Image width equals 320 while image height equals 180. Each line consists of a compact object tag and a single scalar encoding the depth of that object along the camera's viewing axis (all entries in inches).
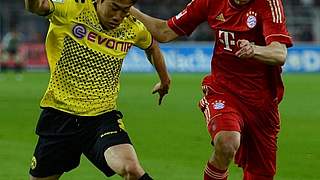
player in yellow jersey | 635.5
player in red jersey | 675.4
